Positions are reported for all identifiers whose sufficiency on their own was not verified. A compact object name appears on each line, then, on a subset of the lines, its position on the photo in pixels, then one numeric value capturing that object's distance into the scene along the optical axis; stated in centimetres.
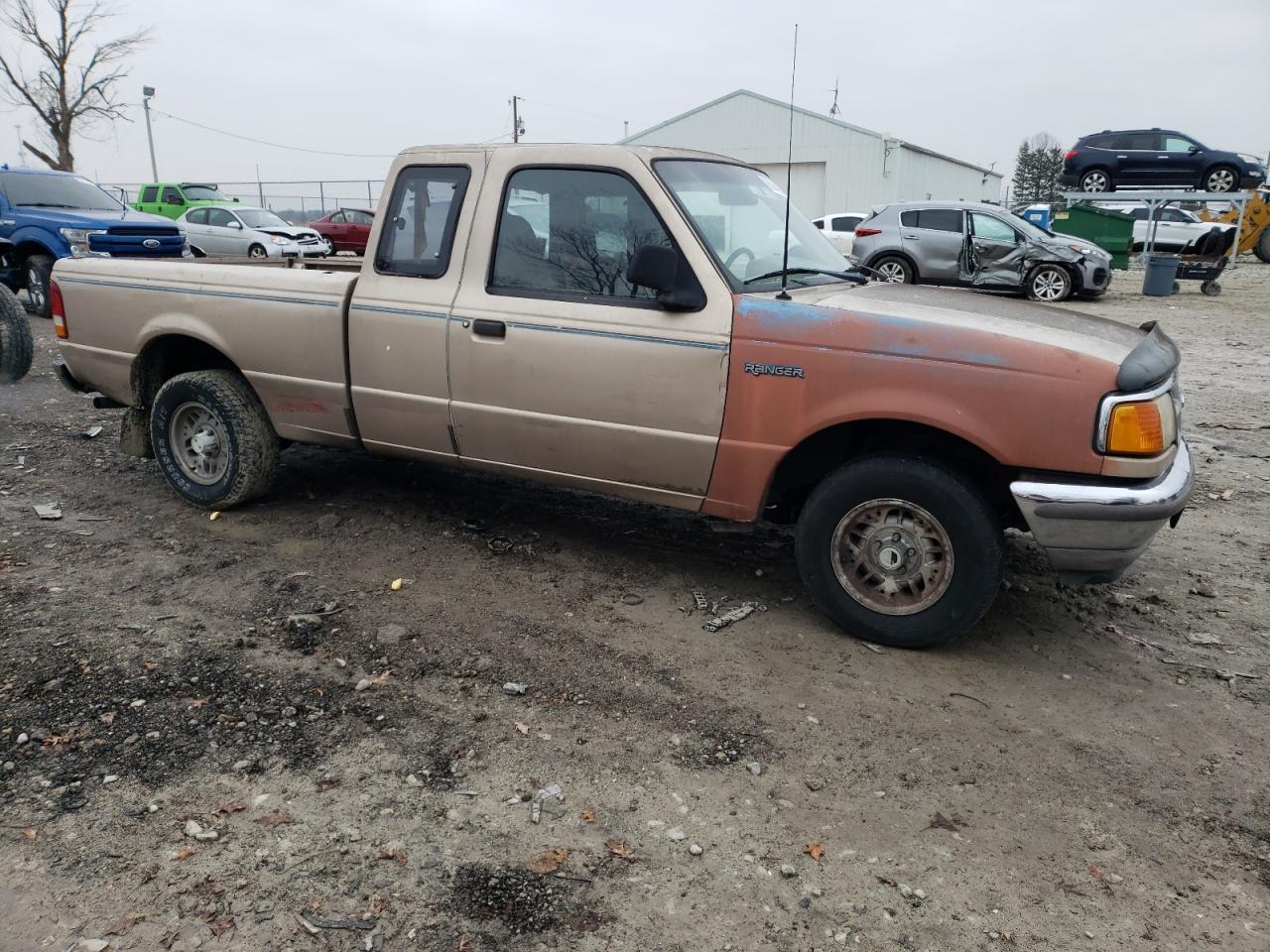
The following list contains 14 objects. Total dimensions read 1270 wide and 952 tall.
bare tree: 3328
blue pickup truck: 1235
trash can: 1777
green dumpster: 2239
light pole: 3844
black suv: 2120
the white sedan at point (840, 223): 2192
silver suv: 1605
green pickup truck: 2348
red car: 2612
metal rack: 1936
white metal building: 3381
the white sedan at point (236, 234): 2095
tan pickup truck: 337
